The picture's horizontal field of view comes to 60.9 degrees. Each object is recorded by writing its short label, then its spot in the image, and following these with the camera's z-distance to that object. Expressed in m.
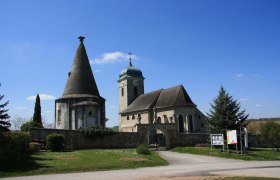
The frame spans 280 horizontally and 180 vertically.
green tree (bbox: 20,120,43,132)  28.73
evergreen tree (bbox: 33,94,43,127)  32.20
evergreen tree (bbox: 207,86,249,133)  25.97
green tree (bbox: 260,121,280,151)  25.97
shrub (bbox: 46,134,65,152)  21.32
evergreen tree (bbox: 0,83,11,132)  21.03
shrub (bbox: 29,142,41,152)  19.45
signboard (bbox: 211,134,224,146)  22.84
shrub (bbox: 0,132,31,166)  13.01
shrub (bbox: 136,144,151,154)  20.53
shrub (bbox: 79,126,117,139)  25.51
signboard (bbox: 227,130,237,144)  21.73
